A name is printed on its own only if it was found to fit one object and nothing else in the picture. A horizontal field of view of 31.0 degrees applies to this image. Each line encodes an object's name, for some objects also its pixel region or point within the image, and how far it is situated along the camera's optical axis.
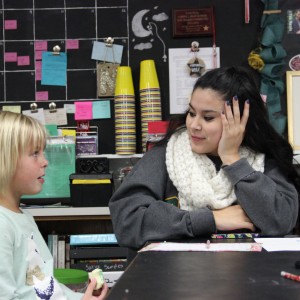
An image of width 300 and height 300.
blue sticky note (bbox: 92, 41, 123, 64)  3.11
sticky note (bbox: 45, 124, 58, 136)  2.91
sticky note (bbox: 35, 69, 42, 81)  3.14
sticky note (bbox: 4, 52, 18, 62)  3.15
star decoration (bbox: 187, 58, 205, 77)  3.07
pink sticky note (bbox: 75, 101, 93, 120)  3.11
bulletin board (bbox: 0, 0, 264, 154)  3.11
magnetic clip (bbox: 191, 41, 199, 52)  3.09
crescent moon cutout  3.12
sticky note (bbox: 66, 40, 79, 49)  3.14
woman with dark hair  1.44
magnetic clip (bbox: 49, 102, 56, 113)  3.11
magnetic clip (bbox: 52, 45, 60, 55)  3.12
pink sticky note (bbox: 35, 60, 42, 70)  3.15
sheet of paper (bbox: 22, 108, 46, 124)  3.09
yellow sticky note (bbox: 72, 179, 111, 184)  2.71
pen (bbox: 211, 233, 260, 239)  1.35
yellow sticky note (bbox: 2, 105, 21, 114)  3.12
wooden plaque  3.09
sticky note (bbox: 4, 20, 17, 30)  3.15
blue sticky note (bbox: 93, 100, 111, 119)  3.11
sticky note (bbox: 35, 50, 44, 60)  3.15
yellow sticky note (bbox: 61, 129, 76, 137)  2.99
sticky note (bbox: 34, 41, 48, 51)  3.15
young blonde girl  1.26
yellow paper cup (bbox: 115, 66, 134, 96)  2.98
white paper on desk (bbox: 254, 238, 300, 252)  1.16
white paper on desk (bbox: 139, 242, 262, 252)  1.15
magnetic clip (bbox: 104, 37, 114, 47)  3.09
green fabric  2.99
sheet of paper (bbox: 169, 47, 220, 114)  3.09
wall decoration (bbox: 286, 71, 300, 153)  2.98
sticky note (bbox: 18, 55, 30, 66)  3.15
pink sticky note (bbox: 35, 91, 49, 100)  3.13
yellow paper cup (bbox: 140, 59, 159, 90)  2.97
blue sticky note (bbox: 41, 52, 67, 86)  3.13
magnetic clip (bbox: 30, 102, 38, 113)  3.10
